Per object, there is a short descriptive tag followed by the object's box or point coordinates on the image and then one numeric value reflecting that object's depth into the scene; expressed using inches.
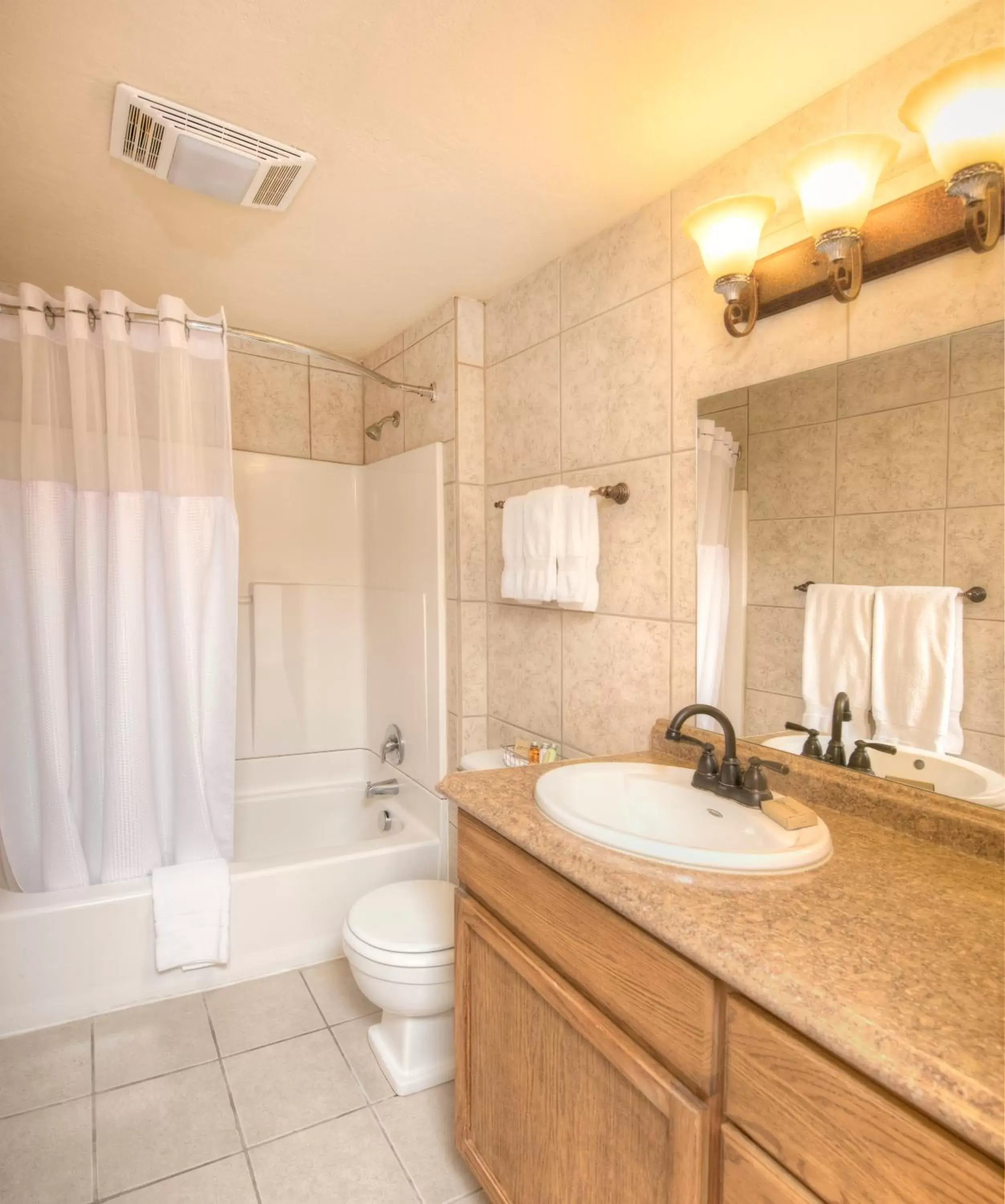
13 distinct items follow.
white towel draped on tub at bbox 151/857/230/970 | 77.7
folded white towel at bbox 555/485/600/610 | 71.2
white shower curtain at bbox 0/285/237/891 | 74.5
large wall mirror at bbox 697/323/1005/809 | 42.6
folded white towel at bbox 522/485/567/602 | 73.7
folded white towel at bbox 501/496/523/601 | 79.0
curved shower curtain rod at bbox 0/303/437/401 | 75.5
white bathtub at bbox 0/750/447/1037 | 73.3
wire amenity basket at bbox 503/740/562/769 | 77.4
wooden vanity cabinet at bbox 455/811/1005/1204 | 25.1
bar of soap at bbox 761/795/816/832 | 42.4
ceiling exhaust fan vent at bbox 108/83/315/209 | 55.2
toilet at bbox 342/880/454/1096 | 65.2
